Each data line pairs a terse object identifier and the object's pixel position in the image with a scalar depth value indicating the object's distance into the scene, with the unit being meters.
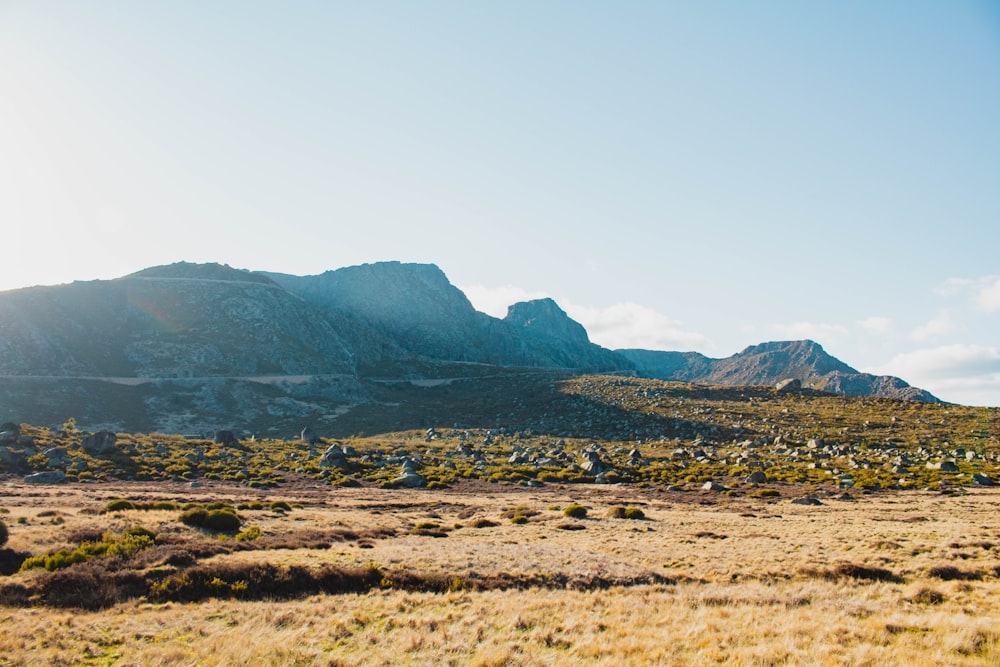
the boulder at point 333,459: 63.22
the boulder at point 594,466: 61.44
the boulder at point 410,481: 55.31
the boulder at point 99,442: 60.88
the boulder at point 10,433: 58.31
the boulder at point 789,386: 114.38
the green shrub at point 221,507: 30.82
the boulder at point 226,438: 77.06
